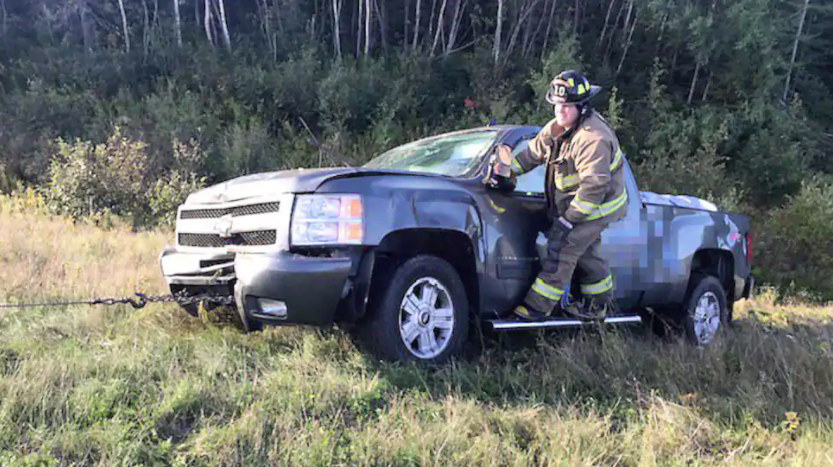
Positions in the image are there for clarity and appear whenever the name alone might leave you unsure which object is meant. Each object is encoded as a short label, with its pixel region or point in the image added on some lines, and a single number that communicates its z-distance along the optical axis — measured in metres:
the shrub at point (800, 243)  14.22
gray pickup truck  3.24
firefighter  4.01
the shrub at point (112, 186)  9.75
